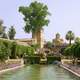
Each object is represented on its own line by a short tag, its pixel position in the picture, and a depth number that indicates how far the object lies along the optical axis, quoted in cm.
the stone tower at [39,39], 4235
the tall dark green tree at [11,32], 4658
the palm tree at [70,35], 4909
